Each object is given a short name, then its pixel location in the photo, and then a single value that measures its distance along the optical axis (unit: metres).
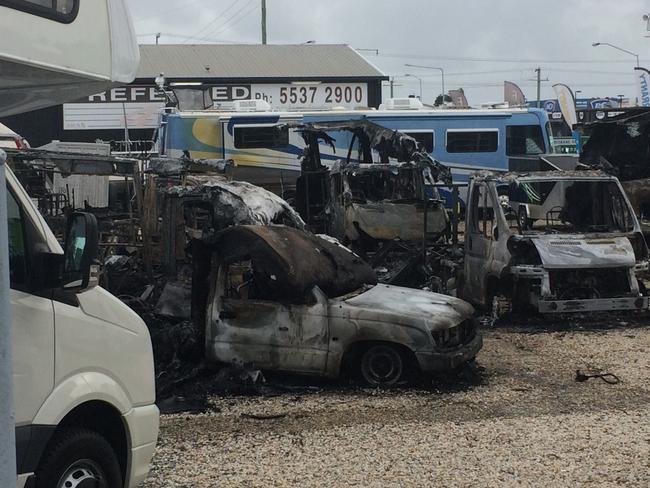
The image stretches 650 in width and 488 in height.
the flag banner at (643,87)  30.36
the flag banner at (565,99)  33.11
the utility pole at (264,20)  44.47
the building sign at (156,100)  35.50
